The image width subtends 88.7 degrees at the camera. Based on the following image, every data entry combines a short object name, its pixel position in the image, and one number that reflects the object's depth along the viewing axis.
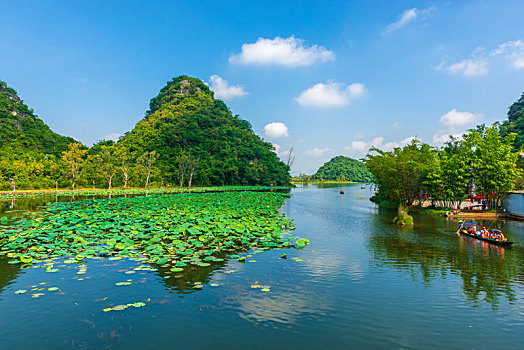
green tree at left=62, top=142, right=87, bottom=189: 53.63
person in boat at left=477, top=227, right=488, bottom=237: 17.36
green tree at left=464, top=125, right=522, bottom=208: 28.09
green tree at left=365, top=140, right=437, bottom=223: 33.38
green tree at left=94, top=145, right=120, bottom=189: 57.84
